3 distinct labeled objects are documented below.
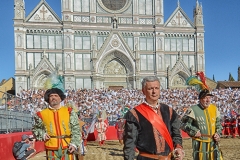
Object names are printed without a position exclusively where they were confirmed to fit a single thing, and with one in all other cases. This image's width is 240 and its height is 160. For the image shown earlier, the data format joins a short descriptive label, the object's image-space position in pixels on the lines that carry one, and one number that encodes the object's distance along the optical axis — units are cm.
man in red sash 397
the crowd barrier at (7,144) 959
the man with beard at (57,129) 508
